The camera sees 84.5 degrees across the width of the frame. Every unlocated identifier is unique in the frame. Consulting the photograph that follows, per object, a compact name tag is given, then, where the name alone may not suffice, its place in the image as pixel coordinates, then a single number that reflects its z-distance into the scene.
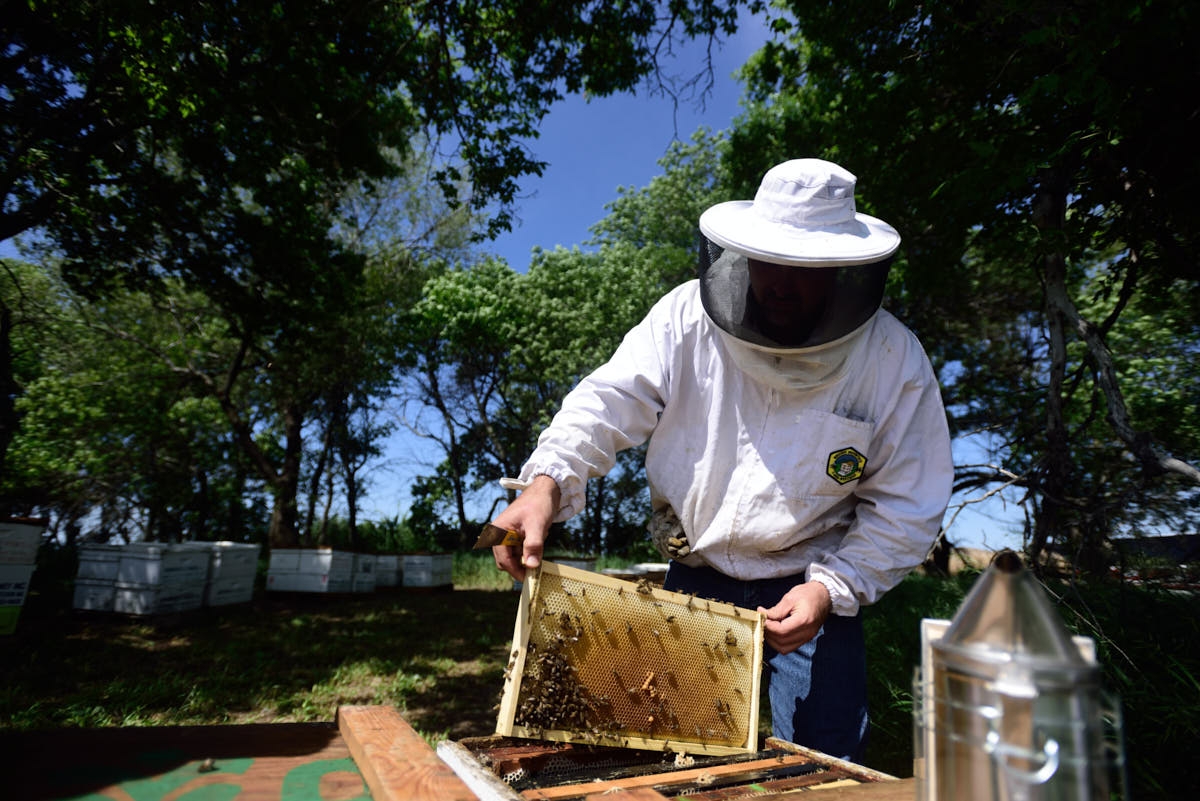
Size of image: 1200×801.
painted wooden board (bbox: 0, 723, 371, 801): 0.97
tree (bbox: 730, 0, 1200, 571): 2.63
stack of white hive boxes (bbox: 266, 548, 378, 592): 9.12
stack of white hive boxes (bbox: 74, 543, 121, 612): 6.99
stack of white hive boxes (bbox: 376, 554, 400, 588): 10.63
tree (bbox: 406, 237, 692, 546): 14.08
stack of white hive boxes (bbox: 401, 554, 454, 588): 10.87
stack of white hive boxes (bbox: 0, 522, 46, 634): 5.52
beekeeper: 1.75
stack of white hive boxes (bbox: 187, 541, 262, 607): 7.82
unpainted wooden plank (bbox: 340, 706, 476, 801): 0.93
